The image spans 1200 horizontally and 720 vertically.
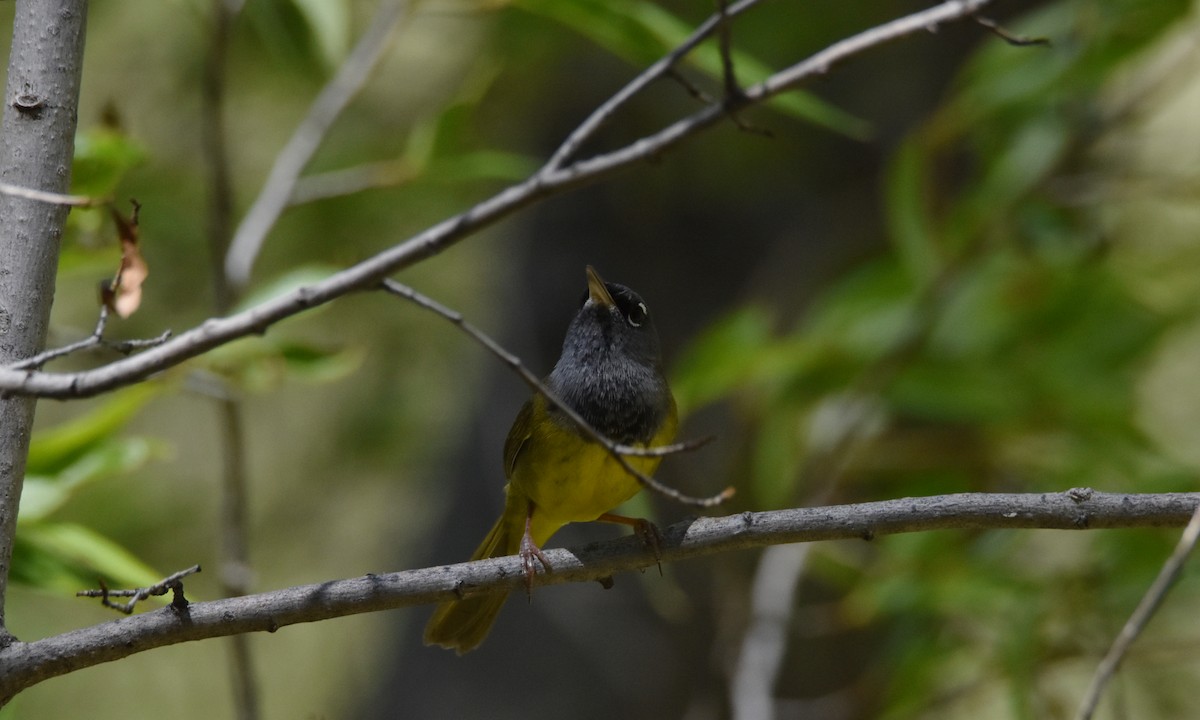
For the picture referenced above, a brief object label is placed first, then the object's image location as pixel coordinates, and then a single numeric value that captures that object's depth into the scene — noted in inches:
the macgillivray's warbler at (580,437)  221.6
